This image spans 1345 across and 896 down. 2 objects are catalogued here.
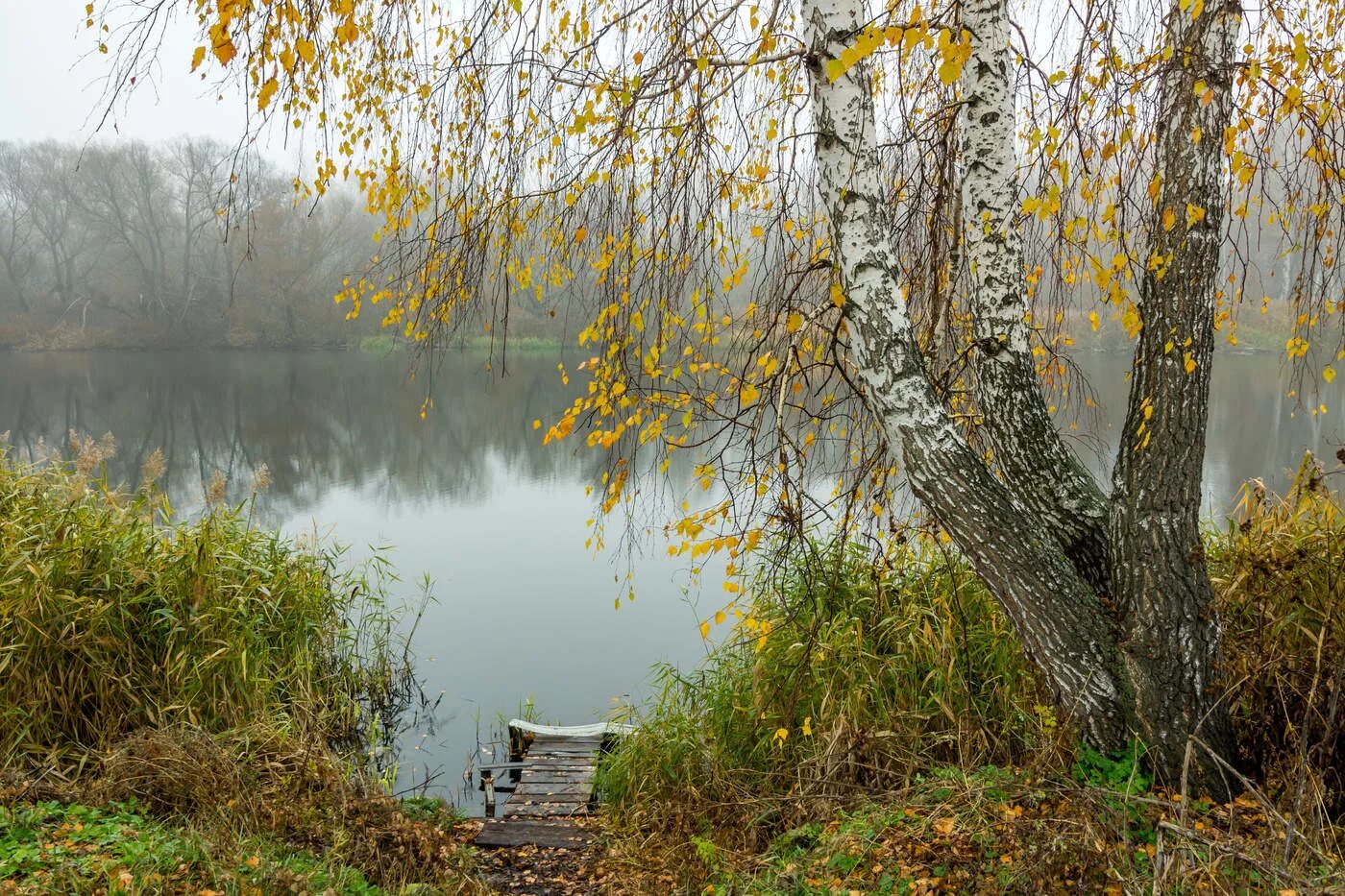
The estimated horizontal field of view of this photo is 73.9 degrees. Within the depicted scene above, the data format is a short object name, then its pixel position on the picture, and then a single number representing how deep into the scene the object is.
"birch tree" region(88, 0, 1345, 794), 2.60
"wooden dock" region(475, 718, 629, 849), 4.23
